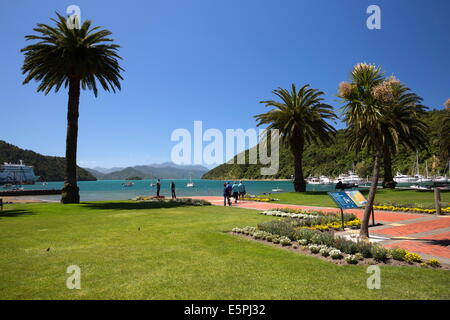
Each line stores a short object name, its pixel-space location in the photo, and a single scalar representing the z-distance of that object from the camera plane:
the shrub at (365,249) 7.30
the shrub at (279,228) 9.70
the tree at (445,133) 34.78
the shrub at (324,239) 8.28
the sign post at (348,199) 11.09
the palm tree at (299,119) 33.69
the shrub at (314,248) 7.80
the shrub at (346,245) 7.61
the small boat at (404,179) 87.25
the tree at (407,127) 30.09
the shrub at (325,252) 7.47
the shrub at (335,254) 7.21
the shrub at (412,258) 6.73
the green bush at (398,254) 6.95
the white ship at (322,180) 117.38
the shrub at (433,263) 6.47
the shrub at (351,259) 6.89
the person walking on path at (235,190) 25.20
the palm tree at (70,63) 23.08
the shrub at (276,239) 9.12
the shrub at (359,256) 7.10
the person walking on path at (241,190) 28.45
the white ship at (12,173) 114.62
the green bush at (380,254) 6.95
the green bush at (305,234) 9.02
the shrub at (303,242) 8.58
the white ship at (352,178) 94.68
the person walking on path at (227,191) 23.04
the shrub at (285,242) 8.79
